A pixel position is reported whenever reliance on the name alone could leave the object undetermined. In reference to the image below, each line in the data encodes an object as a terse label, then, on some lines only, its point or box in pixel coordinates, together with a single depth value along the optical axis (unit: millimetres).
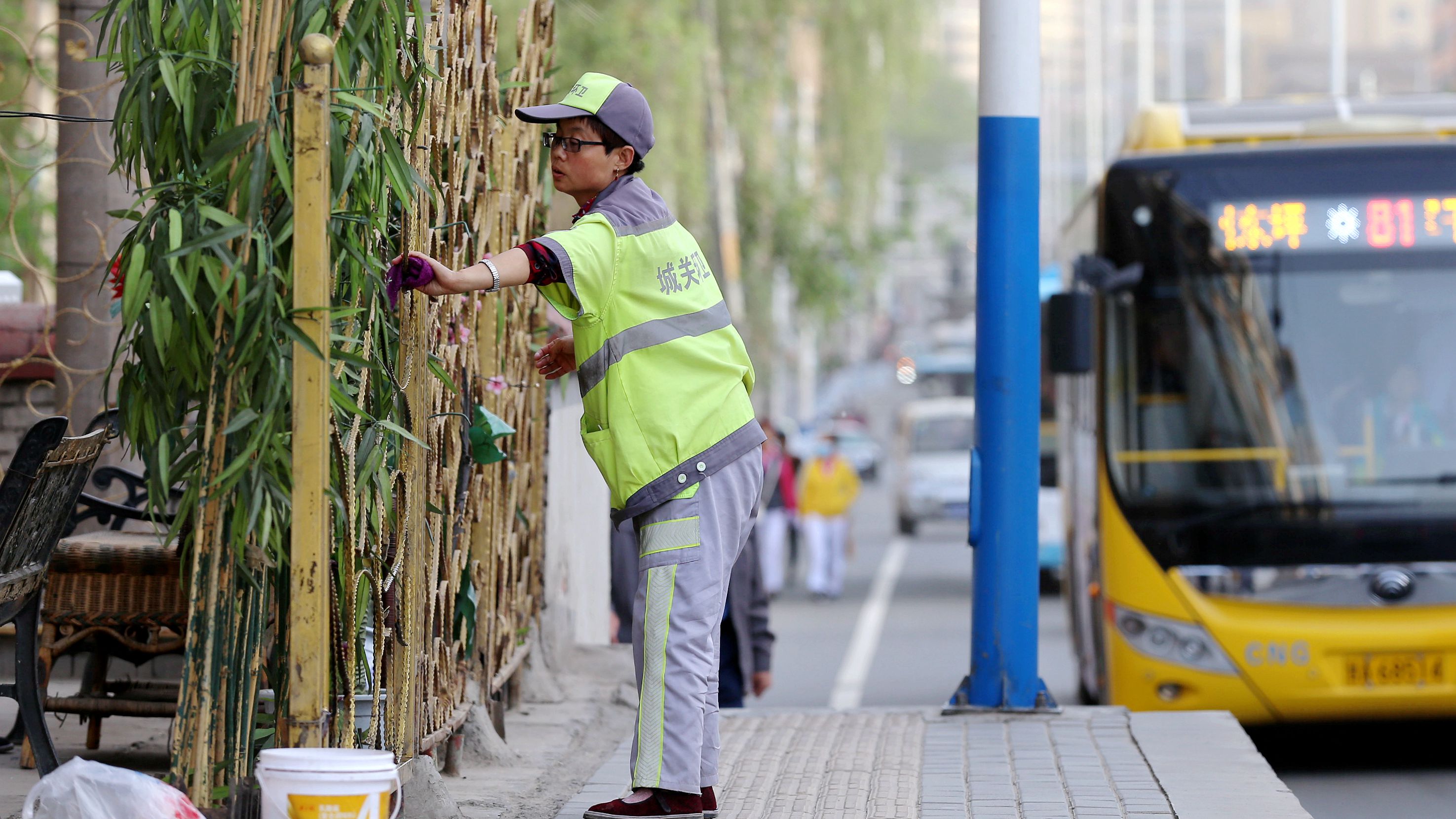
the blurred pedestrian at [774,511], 42156
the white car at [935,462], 59937
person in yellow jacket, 42125
